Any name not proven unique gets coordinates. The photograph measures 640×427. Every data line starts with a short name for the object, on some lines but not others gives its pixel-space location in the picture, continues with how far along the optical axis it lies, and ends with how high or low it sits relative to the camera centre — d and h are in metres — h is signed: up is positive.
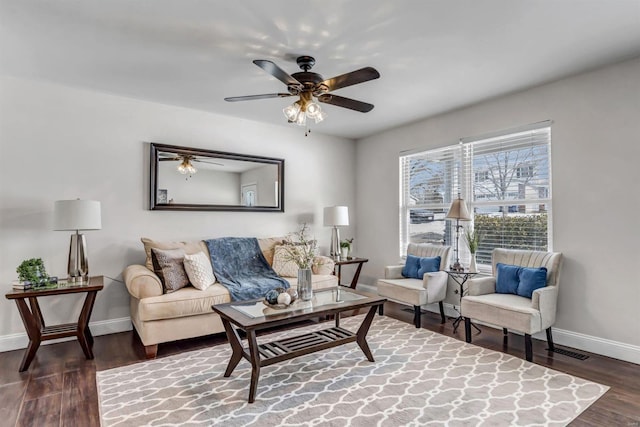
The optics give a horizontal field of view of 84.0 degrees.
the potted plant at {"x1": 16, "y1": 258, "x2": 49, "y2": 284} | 2.98 -0.48
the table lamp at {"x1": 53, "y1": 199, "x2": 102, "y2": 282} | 3.14 -0.07
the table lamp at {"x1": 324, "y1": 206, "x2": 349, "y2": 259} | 5.05 -0.06
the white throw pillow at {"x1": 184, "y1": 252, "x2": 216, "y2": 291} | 3.52 -0.56
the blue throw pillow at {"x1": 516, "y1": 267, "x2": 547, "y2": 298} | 3.23 -0.60
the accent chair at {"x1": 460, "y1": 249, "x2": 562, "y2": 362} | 2.97 -0.77
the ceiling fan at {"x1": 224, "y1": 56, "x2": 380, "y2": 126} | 2.76 +1.04
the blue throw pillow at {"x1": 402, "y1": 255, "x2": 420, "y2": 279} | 4.41 -0.65
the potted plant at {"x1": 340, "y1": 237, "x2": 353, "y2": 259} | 5.25 -0.50
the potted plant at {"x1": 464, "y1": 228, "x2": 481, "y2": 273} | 3.92 -0.31
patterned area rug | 2.15 -1.22
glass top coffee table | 2.41 -0.77
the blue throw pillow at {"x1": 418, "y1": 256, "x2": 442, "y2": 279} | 4.23 -0.60
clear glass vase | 3.02 -0.58
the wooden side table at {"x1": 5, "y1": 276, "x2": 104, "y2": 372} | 2.85 -0.87
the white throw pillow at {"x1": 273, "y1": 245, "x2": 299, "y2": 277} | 4.35 -0.62
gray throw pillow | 3.45 -0.53
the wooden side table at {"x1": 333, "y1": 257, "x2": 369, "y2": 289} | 4.85 -0.64
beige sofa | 3.10 -0.85
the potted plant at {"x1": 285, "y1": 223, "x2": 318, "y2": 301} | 3.02 -0.46
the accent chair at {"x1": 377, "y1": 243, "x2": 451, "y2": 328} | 3.90 -0.80
